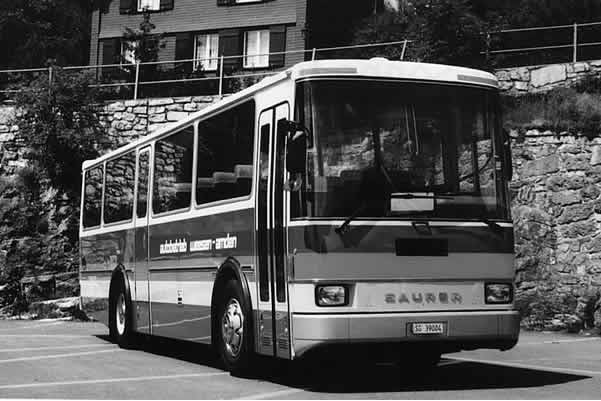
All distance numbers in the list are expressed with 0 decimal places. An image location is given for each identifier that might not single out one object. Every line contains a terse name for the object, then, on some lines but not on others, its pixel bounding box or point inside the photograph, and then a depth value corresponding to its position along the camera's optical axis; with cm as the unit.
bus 1009
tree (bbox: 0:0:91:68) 4544
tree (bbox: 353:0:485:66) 2614
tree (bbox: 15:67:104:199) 2970
